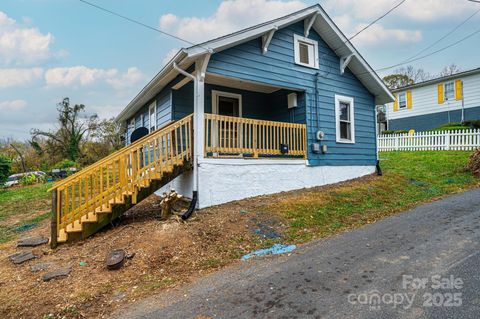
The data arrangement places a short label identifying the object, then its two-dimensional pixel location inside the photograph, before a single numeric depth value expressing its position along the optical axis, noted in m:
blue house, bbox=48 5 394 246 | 5.84
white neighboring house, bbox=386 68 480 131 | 17.94
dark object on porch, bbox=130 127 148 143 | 9.57
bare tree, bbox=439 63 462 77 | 34.00
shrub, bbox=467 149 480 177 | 9.03
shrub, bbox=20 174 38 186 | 14.86
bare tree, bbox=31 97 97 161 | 22.44
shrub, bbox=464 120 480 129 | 16.70
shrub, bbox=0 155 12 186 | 12.59
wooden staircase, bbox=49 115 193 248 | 5.10
